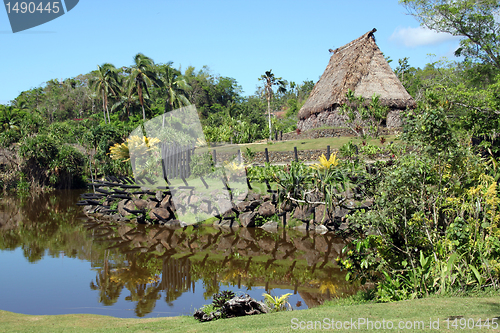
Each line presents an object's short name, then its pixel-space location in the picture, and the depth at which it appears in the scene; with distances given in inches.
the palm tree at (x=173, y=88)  1465.3
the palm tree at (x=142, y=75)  1417.3
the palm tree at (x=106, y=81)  1528.1
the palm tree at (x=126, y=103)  1597.2
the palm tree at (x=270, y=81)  1459.9
